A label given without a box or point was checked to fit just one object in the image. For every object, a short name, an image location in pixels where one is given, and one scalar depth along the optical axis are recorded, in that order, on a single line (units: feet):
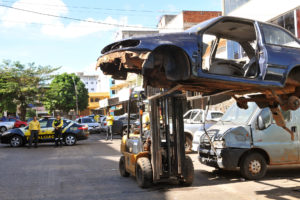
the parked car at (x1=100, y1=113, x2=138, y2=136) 76.84
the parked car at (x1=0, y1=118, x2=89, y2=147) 62.49
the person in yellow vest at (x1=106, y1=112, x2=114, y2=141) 71.34
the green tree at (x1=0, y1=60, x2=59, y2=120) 122.62
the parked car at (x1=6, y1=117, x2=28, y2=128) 109.09
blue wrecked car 16.99
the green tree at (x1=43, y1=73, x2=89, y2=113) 225.60
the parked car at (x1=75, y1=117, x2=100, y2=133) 99.46
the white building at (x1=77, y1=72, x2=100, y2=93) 444.55
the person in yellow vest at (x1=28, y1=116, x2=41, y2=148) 59.47
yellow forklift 24.80
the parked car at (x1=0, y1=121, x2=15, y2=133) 110.11
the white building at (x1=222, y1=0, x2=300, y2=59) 58.18
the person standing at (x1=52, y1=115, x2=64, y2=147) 61.52
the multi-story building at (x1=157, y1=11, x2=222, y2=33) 137.18
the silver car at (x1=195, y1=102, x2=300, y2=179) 27.50
